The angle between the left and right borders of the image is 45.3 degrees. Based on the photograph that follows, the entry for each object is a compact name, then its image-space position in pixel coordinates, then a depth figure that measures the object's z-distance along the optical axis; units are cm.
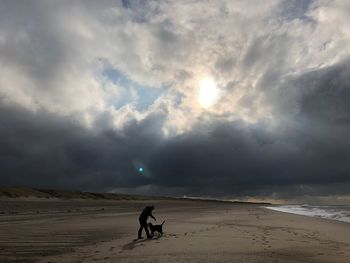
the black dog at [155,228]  2139
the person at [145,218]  2127
